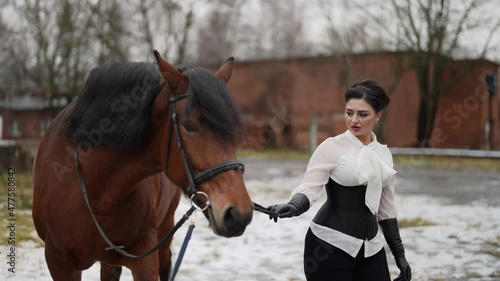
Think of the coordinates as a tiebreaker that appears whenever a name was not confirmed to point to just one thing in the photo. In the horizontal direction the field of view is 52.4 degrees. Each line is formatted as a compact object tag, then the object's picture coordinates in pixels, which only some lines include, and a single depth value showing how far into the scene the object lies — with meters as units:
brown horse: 2.23
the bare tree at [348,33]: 25.19
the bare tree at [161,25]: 23.45
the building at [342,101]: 26.05
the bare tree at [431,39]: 22.28
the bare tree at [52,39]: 19.72
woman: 2.77
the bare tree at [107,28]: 21.08
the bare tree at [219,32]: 27.22
